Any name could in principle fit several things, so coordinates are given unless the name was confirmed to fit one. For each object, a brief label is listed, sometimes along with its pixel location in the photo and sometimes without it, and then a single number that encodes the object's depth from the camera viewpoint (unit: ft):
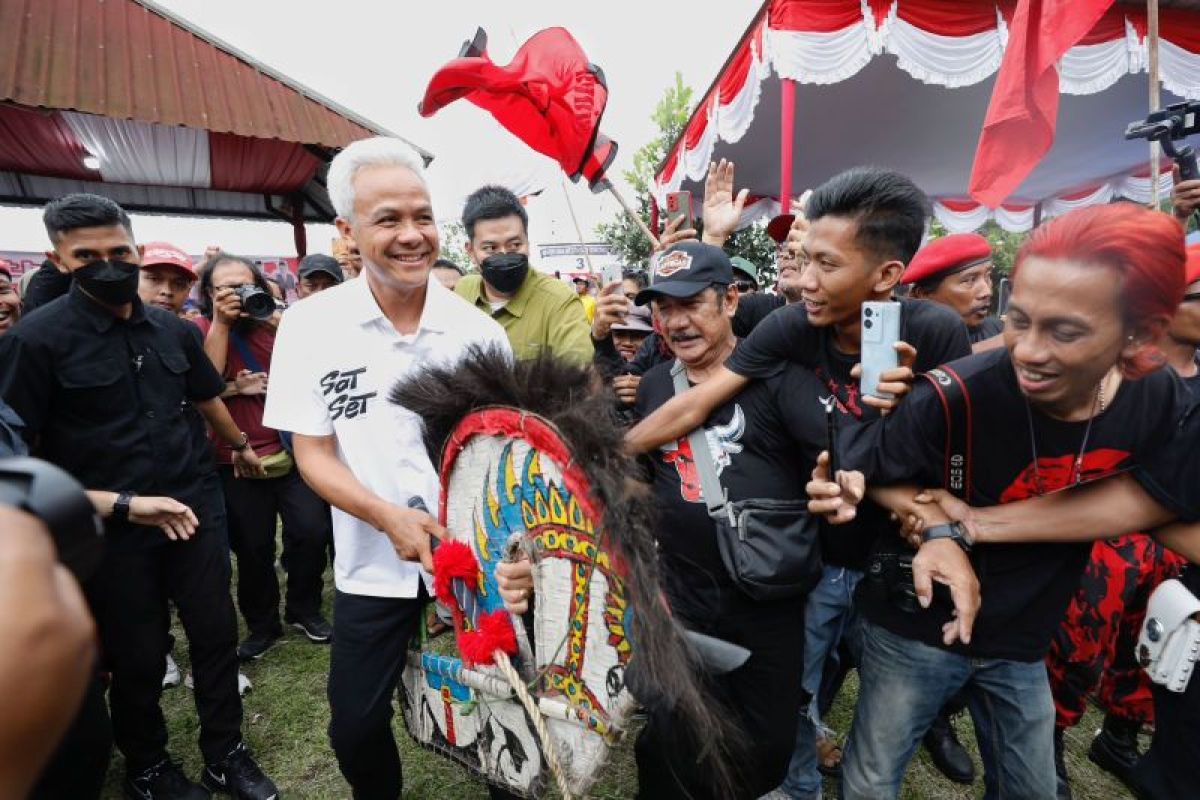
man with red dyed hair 3.78
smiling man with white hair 5.75
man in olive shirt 9.09
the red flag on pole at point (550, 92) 10.04
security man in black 7.11
